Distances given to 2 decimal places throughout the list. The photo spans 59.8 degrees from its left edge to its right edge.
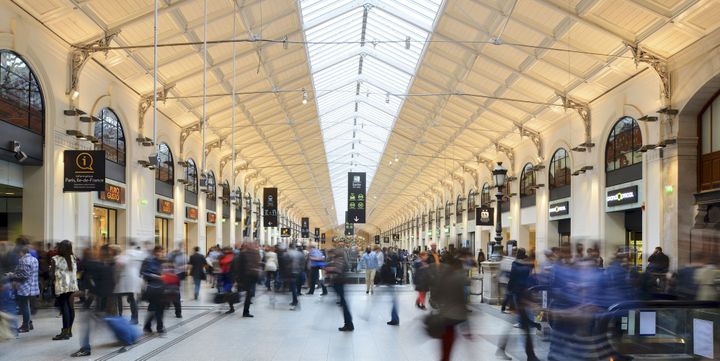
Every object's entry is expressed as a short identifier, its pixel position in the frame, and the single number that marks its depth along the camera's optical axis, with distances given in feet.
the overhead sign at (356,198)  76.48
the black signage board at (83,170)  48.52
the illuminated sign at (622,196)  62.23
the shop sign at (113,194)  60.34
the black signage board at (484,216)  98.17
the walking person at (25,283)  32.45
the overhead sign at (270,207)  113.50
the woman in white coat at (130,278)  31.33
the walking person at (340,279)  35.86
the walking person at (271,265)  62.19
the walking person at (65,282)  30.40
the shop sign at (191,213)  90.33
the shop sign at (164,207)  77.15
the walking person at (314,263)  63.10
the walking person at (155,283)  32.58
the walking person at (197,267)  55.52
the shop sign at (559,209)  79.36
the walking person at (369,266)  59.72
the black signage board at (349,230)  123.75
